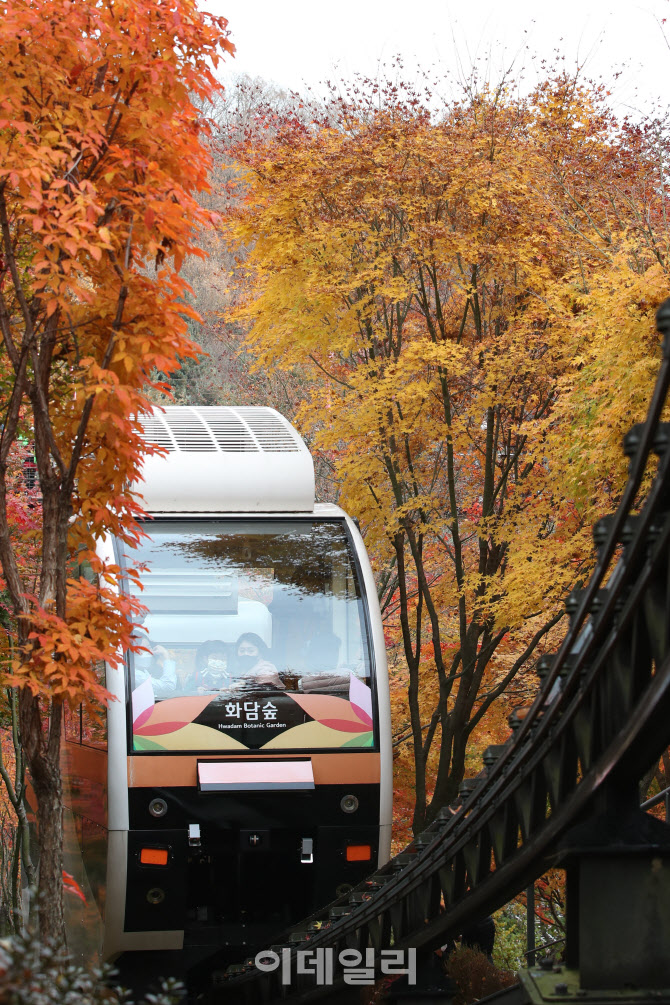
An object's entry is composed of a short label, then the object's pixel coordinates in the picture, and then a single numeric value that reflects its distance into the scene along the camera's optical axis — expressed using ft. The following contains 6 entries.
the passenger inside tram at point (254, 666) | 48.67
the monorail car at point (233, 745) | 45.93
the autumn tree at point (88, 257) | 32.60
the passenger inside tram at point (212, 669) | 48.03
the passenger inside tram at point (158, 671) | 47.34
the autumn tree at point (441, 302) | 70.64
